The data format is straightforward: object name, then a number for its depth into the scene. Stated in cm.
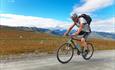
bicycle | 332
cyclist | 332
